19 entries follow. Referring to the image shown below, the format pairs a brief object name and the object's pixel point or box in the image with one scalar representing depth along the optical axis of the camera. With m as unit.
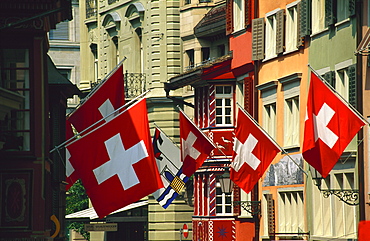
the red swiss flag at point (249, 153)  33.94
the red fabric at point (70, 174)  32.25
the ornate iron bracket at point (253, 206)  45.56
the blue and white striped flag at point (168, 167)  46.47
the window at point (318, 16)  39.22
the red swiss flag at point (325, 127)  29.20
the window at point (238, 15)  48.60
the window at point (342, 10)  36.34
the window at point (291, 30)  42.41
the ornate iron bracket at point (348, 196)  34.47
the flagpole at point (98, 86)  30.12
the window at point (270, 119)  44.19
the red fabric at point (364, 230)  31.59
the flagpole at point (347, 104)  28.91
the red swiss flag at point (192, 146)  40.88
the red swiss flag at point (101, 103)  30.11
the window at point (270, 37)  44.81
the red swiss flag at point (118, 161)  27.14
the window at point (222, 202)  51.03
